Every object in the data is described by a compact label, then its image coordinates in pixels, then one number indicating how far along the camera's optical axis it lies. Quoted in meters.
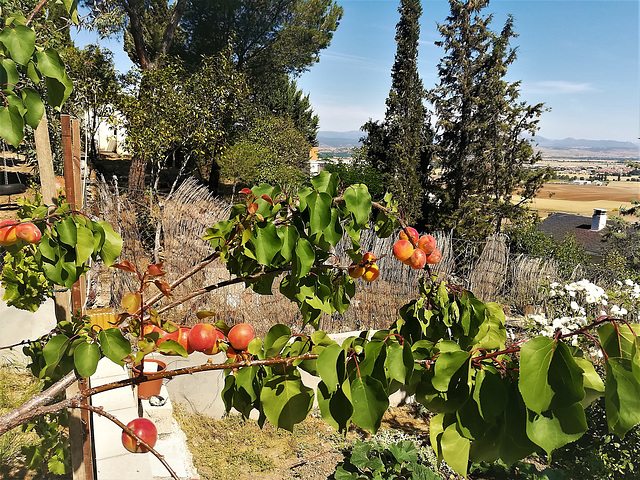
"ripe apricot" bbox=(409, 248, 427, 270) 1.13
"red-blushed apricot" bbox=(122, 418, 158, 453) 0.85
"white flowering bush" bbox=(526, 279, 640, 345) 3.39
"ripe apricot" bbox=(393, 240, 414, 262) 1.12
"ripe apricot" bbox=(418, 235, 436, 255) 1.19
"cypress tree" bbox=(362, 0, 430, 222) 10.81
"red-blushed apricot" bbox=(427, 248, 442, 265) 1.19
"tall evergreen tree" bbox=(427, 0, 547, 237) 10.23
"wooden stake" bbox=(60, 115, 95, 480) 1.39
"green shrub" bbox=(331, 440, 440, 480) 2.61
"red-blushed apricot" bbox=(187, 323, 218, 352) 0.83
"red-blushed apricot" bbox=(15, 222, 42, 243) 0.84
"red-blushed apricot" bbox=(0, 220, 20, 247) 0.84
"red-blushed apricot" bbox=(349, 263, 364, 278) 1.09
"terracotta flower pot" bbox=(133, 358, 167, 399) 2.65
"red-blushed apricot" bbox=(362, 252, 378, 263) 1.09
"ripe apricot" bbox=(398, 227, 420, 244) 1.13
